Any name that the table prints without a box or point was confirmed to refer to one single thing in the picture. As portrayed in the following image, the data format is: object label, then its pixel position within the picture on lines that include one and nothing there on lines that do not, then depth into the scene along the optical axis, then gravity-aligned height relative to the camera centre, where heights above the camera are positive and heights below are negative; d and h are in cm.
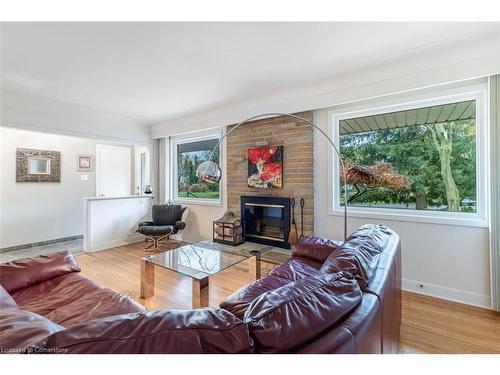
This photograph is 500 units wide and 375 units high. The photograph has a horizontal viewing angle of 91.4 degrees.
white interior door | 541 +44
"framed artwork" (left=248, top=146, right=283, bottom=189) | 361 +34
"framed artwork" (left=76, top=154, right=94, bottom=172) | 508 +57
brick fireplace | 337 +45
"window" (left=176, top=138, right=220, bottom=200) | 464 +40
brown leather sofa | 63 -41
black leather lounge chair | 411 -62
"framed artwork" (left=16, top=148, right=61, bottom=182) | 437 +46
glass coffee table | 202 -73
